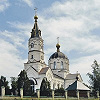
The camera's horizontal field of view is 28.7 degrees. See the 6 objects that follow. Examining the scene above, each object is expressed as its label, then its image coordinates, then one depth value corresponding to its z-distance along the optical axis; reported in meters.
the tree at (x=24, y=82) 31.39
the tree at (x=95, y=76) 36.72
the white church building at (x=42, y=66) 39.25
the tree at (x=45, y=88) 29.73
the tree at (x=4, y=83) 31.28
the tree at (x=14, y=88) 32.50
